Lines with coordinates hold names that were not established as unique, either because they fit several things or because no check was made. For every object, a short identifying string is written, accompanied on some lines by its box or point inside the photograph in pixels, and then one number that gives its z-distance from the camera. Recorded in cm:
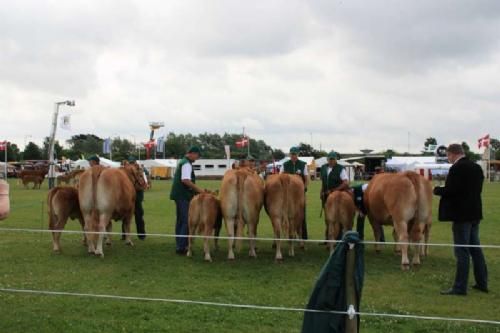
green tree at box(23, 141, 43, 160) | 10131
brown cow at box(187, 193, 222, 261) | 952
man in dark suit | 716
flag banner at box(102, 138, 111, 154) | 5122
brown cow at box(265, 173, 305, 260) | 971
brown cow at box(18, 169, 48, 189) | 3575
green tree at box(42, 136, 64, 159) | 9979
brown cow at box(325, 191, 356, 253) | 957
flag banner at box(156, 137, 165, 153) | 5841
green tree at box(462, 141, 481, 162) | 8057
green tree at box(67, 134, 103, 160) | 11744
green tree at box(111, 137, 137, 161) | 12136
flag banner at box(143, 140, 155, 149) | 5736
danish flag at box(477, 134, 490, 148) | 4840
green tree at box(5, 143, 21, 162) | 9938
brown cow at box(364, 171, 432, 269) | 875
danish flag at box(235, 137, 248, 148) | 6288
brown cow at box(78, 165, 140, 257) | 998
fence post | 397
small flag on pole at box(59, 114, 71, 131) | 3725
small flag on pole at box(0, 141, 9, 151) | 4626
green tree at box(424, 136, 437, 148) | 12988
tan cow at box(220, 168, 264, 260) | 944
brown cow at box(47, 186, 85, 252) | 1038
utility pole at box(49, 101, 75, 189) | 3739
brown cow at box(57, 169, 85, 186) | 3064
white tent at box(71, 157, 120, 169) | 4116
